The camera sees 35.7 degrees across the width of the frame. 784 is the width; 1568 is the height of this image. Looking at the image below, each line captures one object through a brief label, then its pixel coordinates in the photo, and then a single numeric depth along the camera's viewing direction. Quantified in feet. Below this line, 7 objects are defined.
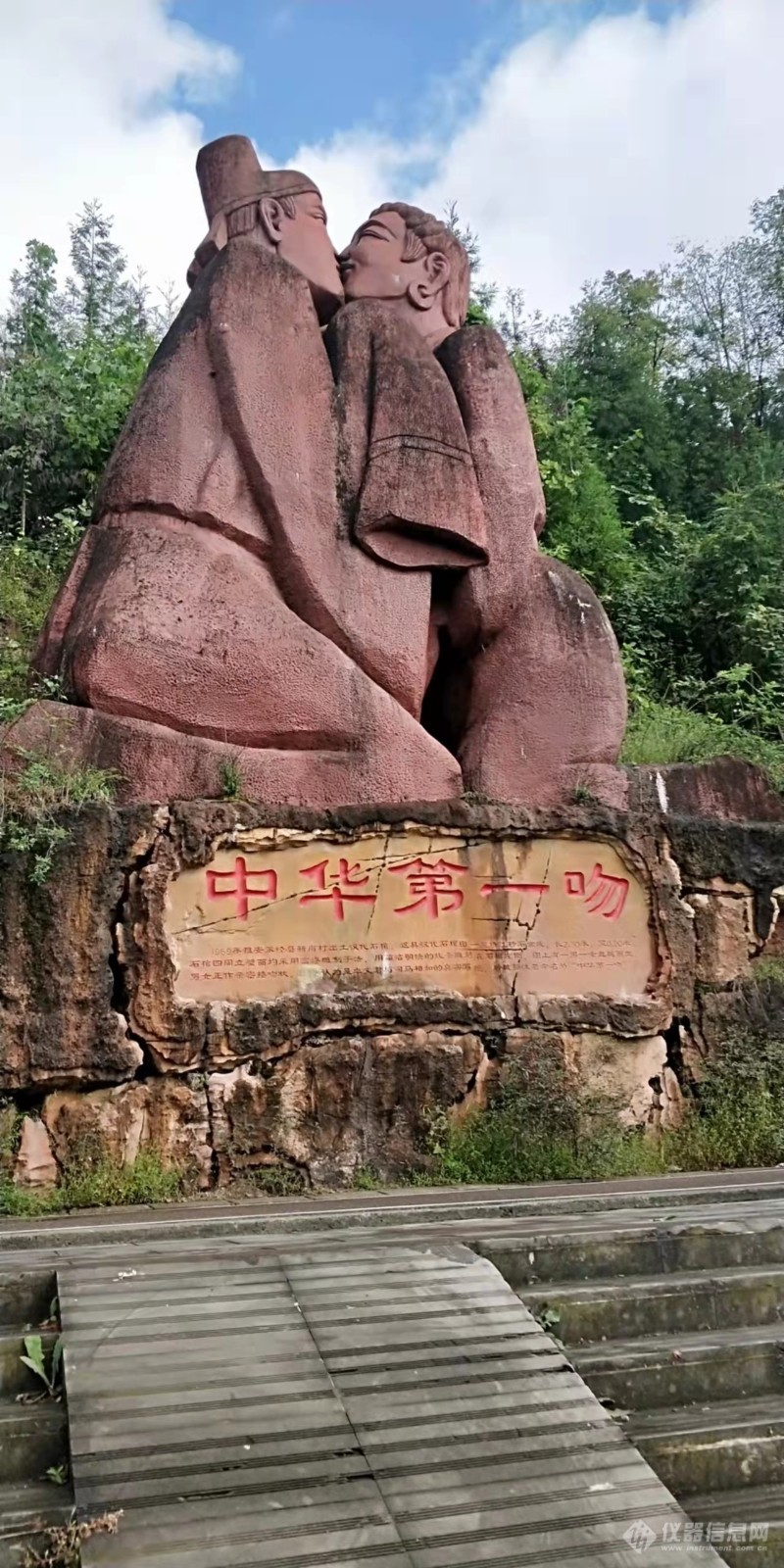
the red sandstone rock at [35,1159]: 13.75
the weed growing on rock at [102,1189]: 13.33
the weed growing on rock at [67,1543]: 6.25
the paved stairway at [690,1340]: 7.89
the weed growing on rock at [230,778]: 15.87
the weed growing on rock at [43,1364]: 7.86
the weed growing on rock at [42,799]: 14.38
